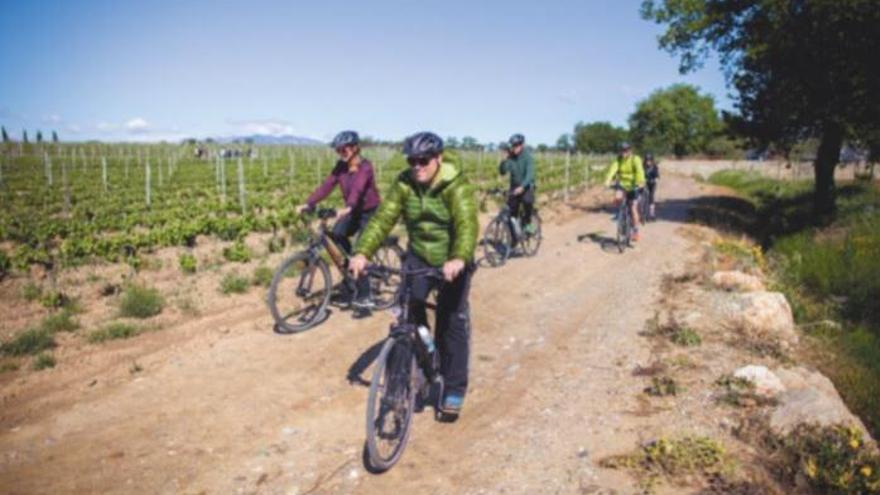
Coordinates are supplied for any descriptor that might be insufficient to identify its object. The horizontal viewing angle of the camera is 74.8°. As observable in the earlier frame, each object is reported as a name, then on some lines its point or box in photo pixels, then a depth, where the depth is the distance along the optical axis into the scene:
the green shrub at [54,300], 8.30
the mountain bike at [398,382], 3.97
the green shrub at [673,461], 3.92
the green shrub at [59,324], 7.35
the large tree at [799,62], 14.19
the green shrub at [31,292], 8.89
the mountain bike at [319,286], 6.95
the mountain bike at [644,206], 16.94
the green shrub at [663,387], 5.30
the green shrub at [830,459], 3.62
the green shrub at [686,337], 6.54
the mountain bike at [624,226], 12.54
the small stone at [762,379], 5.14
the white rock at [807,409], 4.42
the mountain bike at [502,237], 11.03
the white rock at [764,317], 6.87
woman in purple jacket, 6.96
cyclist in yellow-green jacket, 12.08
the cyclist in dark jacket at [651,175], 16.28
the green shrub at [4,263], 10.12
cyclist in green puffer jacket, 4.10
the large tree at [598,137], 125.28
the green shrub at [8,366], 6.18
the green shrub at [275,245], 12.58
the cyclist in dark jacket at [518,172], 10.70
